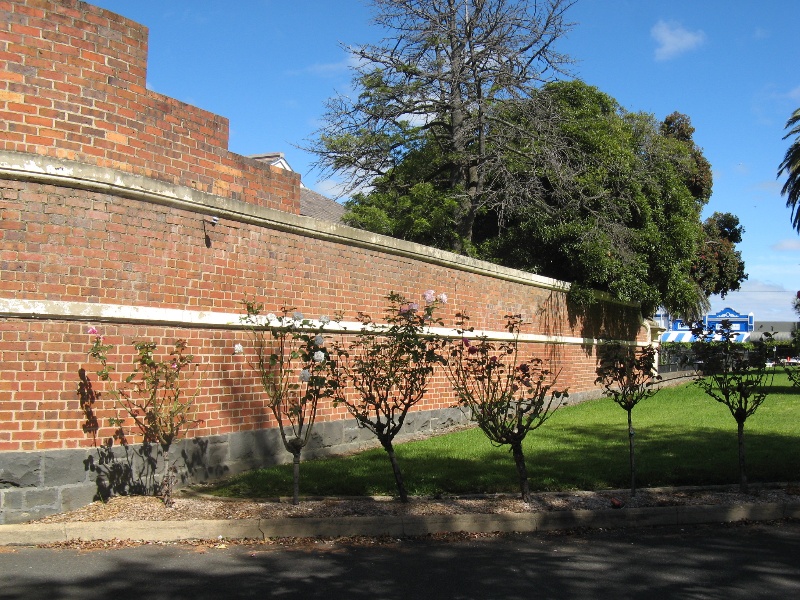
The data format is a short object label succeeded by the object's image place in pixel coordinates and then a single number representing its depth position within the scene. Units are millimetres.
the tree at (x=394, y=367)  8312
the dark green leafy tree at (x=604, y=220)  19703
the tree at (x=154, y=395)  7914
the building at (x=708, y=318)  29016
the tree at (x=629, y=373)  9172
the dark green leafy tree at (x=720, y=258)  35250
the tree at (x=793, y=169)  28938
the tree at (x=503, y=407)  8289
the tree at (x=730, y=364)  9258
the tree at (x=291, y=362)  8086
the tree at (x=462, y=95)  19781
